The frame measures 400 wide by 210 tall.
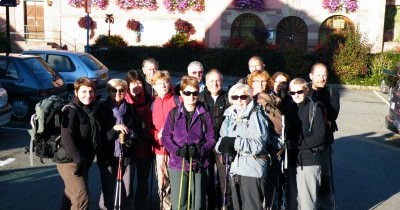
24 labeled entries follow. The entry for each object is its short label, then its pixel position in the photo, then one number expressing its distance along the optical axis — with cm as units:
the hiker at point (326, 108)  581
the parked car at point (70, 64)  1457
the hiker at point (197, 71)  625
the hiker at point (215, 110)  562
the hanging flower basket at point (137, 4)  2862
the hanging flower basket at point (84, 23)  2922
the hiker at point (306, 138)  531
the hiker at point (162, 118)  561
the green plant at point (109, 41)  2806
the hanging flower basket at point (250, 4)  2688
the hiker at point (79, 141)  486
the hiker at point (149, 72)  639
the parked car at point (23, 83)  1140
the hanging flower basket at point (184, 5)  2808
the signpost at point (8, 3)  1498
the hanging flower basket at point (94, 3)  2914
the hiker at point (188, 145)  515
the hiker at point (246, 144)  494
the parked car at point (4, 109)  947
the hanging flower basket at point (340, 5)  2619
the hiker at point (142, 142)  562
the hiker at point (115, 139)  521
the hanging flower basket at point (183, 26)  2778
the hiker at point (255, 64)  681
